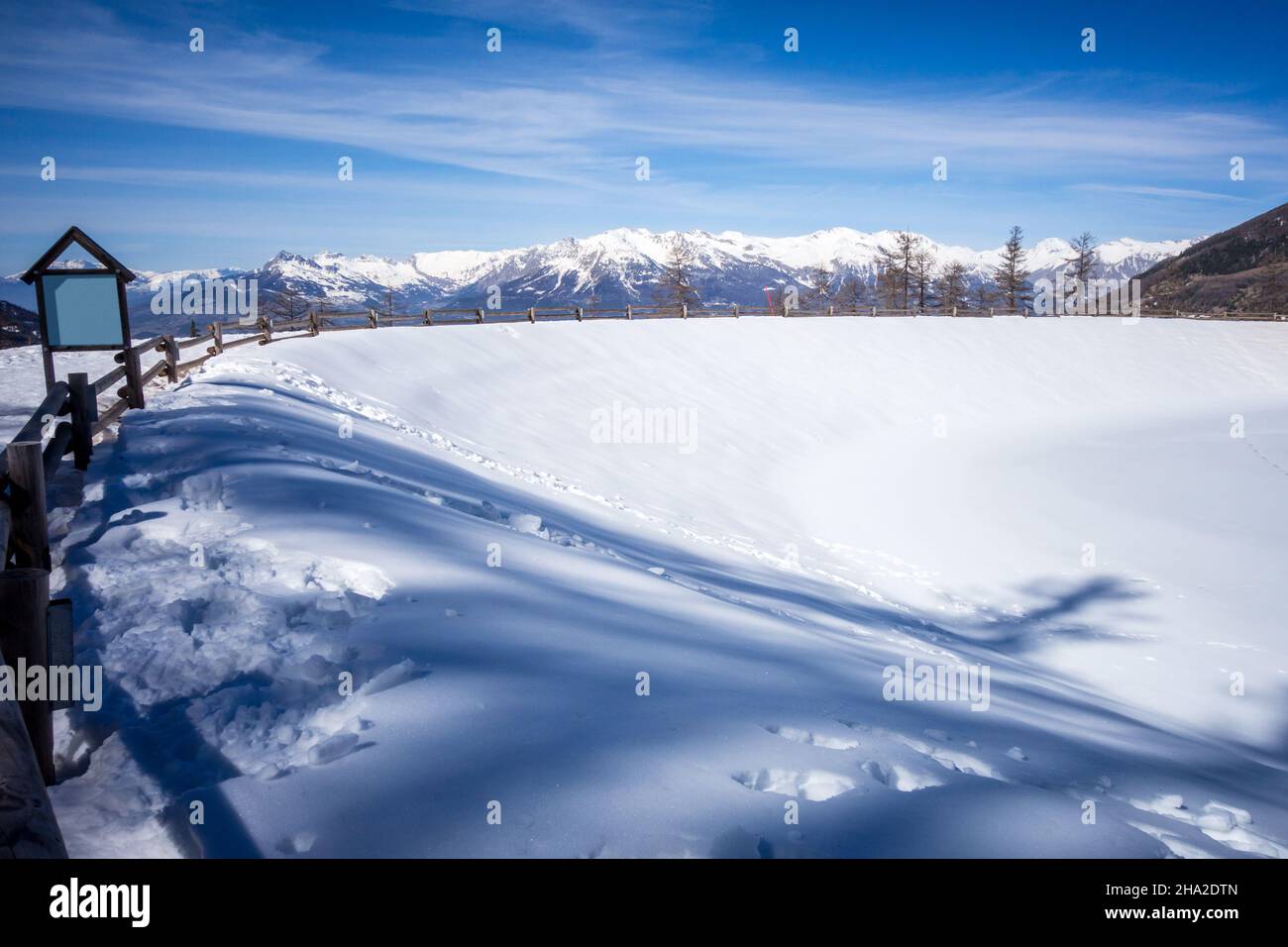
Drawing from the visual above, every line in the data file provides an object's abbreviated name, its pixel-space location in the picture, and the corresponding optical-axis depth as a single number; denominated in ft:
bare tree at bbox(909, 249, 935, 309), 238.68
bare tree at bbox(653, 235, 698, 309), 233.43
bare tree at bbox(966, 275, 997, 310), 226.19
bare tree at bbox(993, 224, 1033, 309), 228.84
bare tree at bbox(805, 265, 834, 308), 262.88
